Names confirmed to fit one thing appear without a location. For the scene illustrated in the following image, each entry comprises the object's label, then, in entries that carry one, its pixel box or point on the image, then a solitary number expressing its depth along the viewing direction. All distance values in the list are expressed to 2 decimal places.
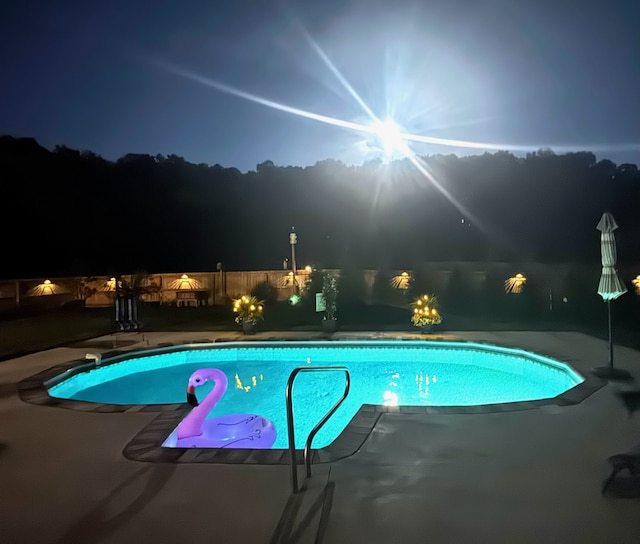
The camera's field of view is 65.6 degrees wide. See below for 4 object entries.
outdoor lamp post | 17.32
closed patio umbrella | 6.85
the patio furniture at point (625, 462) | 3.66
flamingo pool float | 5.10
